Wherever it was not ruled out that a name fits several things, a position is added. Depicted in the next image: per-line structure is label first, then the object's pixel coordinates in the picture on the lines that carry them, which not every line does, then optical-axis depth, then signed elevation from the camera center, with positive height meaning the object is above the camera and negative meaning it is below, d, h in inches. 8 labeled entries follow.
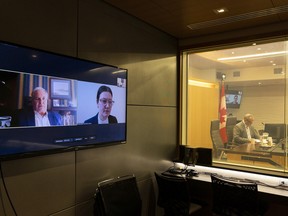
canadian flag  162.9 -2.1
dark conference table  140.6 -25.2
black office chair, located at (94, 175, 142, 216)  99.0 -36.2
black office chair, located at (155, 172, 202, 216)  116.3 -40.8
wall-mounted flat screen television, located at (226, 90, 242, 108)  158.4 +8.8
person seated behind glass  153.5 -12.0
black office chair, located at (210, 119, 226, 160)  159.8 -19.1
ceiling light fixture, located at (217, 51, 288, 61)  143.2 +34.4
